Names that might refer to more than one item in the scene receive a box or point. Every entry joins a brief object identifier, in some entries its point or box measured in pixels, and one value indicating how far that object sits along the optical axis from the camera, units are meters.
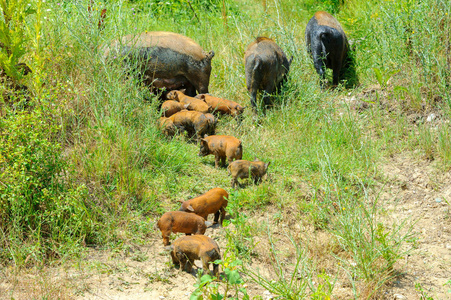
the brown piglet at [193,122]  13.68
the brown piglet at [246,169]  11.43
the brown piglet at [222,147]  12.23
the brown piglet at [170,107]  14.66
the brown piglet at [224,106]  15.09
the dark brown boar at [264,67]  15.25
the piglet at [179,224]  9.43
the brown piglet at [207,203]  10.09
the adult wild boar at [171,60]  15.16
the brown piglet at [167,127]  13.72
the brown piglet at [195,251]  8.27
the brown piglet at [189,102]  14.52
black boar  17.47
